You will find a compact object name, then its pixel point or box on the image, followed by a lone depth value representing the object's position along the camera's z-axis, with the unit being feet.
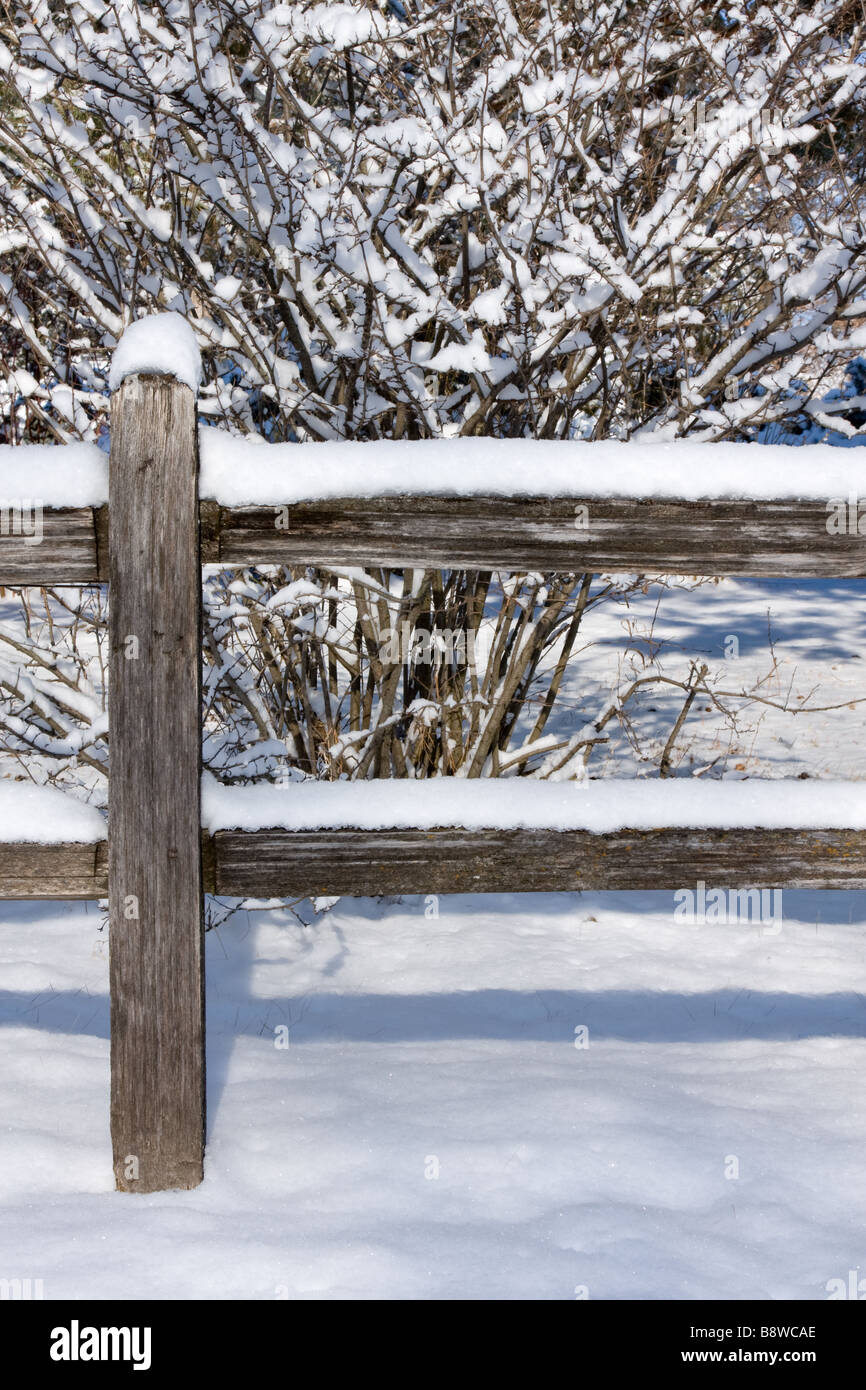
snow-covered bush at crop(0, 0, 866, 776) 12.15
